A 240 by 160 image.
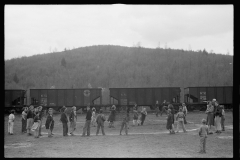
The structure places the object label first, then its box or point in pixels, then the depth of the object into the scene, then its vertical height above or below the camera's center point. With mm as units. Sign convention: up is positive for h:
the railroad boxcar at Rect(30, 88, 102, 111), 29500 -1933
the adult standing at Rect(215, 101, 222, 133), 13406 -1925
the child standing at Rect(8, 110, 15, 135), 14359 -2464
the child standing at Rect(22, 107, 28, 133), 15117 -2678
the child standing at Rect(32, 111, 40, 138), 13148 -2449
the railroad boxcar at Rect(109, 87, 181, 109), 30125 -1603
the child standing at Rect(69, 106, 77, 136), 14230 -2238
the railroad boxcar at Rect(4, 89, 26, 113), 29016 -2164
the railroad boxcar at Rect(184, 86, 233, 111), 30500 -1624
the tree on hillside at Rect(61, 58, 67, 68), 70438 +5967
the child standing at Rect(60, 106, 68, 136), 13637 -2263
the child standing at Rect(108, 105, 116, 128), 17062 -2461
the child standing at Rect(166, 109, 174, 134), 13709 -2209
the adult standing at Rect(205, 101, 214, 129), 13809 -1891
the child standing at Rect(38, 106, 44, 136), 13525 -1804
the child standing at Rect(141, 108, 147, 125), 17880 -2400
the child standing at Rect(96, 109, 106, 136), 13981 -2240
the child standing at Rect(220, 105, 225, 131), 13962 -2230
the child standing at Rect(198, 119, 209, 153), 9117 -2029
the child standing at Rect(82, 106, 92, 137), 13734 -2294
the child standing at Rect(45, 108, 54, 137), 13336 -2314
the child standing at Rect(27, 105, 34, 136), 13977 -2235
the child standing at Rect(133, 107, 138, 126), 18141 -2675
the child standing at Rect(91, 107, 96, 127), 18466 -3060
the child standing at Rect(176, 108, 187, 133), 13993 -2161
